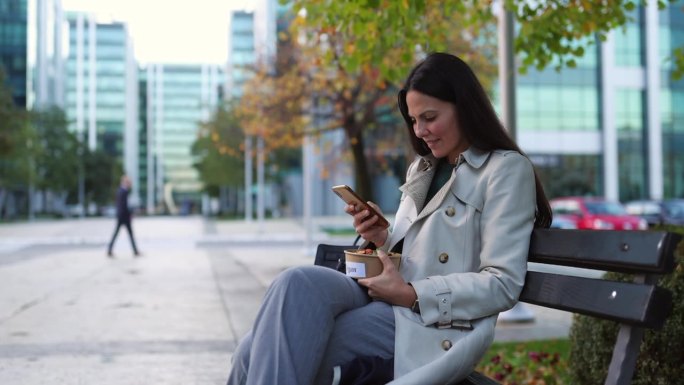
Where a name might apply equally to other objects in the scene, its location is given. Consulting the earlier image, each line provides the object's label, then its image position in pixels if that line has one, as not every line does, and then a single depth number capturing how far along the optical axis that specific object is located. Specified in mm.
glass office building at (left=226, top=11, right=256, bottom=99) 115375
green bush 3150
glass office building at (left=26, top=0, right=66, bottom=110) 74519
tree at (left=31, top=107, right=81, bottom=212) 65812
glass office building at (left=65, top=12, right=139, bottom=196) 131250
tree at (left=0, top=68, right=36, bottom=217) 31172
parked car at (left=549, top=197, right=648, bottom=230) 20062
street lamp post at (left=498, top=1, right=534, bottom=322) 7688
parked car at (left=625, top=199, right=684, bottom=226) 26469
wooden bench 1893
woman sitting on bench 2199
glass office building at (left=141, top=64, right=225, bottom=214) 153000
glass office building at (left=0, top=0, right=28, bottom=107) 72062
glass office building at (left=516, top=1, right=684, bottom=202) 44500
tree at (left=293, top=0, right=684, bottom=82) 5266
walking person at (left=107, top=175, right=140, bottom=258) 17922
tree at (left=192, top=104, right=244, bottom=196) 41688
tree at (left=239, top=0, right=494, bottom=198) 13000
